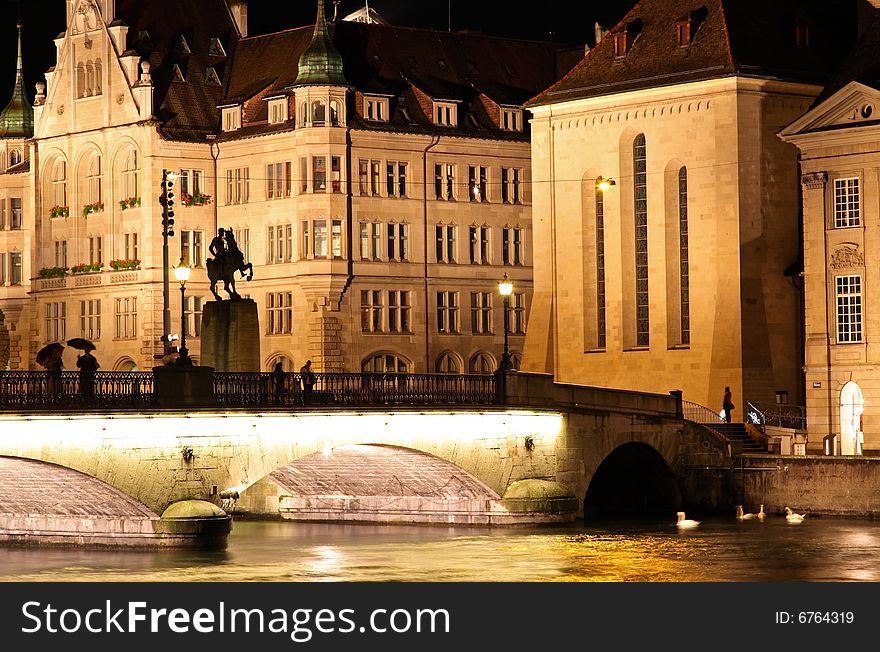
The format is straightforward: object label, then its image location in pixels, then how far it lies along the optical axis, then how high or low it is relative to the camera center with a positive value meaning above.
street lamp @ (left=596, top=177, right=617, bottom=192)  81.94 +6.75
